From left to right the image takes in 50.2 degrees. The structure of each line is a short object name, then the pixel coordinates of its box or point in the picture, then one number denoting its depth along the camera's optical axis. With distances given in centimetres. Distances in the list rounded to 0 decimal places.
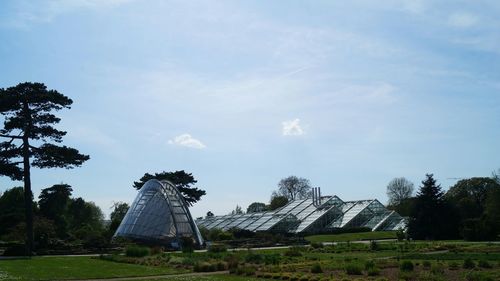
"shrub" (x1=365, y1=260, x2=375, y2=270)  2483
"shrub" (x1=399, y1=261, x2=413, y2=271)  2434
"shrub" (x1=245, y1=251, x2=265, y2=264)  3220
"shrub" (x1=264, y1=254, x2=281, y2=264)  3140
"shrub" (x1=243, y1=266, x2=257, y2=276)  2577
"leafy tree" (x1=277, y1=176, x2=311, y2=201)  12065
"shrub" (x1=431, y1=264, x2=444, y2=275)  2218
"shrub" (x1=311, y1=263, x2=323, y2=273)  2519
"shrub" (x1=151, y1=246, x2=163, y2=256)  4175
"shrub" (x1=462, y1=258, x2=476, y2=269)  2472
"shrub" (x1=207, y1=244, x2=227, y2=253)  4345
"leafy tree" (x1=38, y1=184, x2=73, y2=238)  7312
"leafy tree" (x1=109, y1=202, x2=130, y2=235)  9444
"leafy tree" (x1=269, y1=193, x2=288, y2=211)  11321
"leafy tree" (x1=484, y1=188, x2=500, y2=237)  5481
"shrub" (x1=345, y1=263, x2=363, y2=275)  2398
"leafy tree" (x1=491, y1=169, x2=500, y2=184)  7844
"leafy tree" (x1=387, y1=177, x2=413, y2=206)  11244
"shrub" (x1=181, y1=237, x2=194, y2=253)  5339
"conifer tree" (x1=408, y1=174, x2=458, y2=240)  6266
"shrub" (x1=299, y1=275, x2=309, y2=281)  2252
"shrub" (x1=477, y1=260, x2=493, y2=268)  2462
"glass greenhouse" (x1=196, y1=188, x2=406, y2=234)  8169
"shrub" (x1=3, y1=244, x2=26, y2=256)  4262
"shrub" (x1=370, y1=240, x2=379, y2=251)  4308
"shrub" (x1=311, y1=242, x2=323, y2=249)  4831
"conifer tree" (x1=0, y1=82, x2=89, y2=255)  4353
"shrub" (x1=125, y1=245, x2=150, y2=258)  3978
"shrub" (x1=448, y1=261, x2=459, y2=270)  2445
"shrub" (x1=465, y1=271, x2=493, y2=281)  1921
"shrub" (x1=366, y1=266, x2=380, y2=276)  2330
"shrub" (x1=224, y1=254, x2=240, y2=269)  2919
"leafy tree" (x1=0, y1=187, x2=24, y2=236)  6249
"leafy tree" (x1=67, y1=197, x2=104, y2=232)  8588
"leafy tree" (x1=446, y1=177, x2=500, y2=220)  7288
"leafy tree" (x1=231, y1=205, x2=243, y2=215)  13058
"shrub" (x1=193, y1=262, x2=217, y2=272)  2900
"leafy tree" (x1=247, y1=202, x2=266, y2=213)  12710
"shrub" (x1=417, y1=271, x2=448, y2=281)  2001
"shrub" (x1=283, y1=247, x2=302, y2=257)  3776
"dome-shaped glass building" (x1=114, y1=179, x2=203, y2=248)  5594
